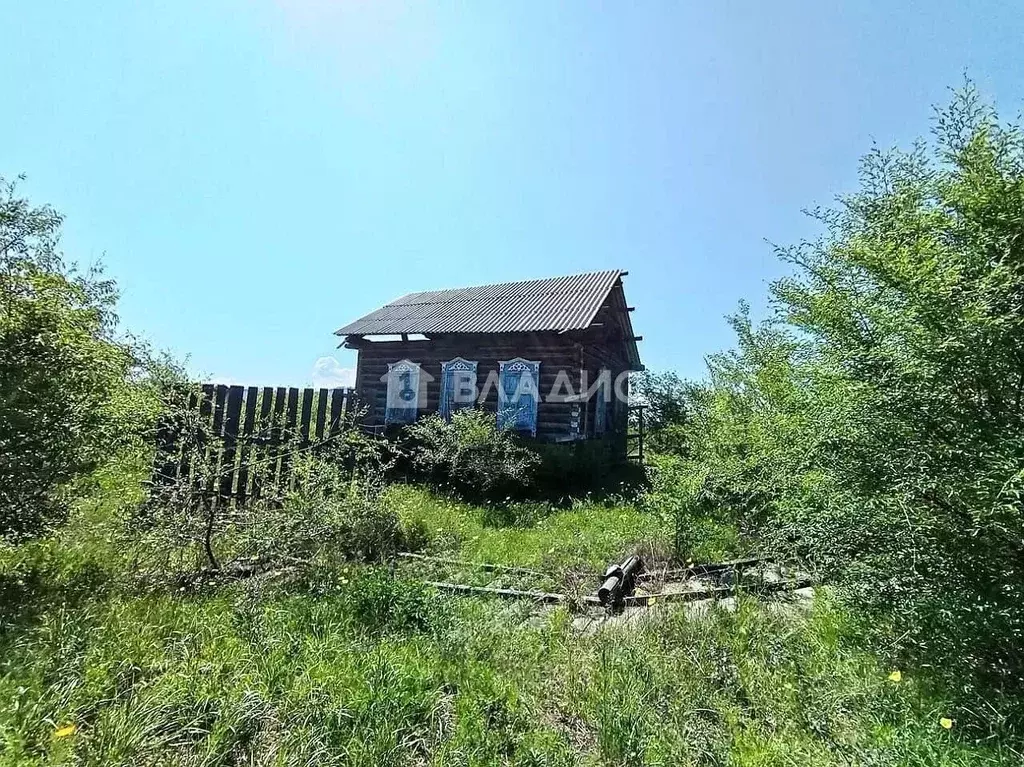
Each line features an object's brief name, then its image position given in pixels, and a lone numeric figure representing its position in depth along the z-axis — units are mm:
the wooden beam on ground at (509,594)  4211
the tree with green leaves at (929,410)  2164
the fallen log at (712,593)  4129
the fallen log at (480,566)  4805
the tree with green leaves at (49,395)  3041
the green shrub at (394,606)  3381
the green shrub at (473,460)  8859
